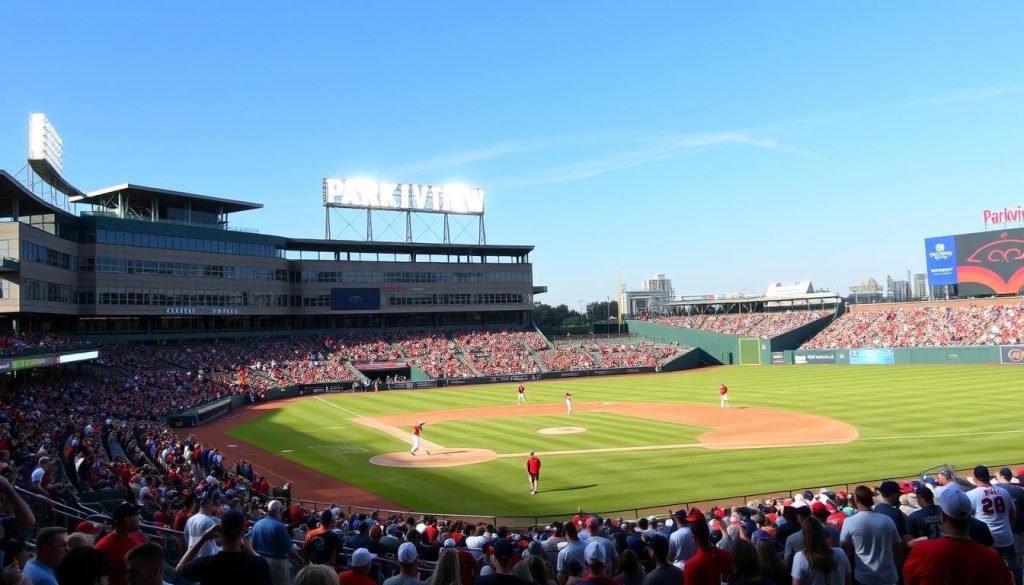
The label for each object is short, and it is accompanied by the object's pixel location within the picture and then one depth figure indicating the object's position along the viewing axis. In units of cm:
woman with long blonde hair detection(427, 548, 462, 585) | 608
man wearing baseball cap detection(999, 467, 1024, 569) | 922
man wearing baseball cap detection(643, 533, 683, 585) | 658
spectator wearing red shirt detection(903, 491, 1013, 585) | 542
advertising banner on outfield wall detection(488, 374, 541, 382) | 7262
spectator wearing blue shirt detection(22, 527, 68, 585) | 566
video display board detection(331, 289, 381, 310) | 8269
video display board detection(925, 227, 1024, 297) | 7350
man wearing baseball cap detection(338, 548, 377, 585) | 638
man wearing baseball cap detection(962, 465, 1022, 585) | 849
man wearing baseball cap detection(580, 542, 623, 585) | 602
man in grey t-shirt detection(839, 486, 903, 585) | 715
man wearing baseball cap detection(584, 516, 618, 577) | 884
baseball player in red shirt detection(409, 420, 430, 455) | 3238
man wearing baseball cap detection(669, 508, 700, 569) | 921
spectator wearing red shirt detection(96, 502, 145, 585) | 690
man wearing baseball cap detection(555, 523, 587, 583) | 812
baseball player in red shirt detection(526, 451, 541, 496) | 2438
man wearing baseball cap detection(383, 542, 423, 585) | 654
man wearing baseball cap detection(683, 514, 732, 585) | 674
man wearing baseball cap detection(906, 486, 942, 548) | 834
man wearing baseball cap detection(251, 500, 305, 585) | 821
